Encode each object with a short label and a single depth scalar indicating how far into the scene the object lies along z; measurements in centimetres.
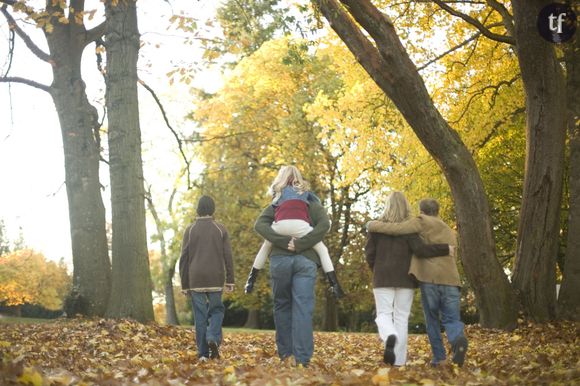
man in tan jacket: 852
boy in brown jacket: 952
